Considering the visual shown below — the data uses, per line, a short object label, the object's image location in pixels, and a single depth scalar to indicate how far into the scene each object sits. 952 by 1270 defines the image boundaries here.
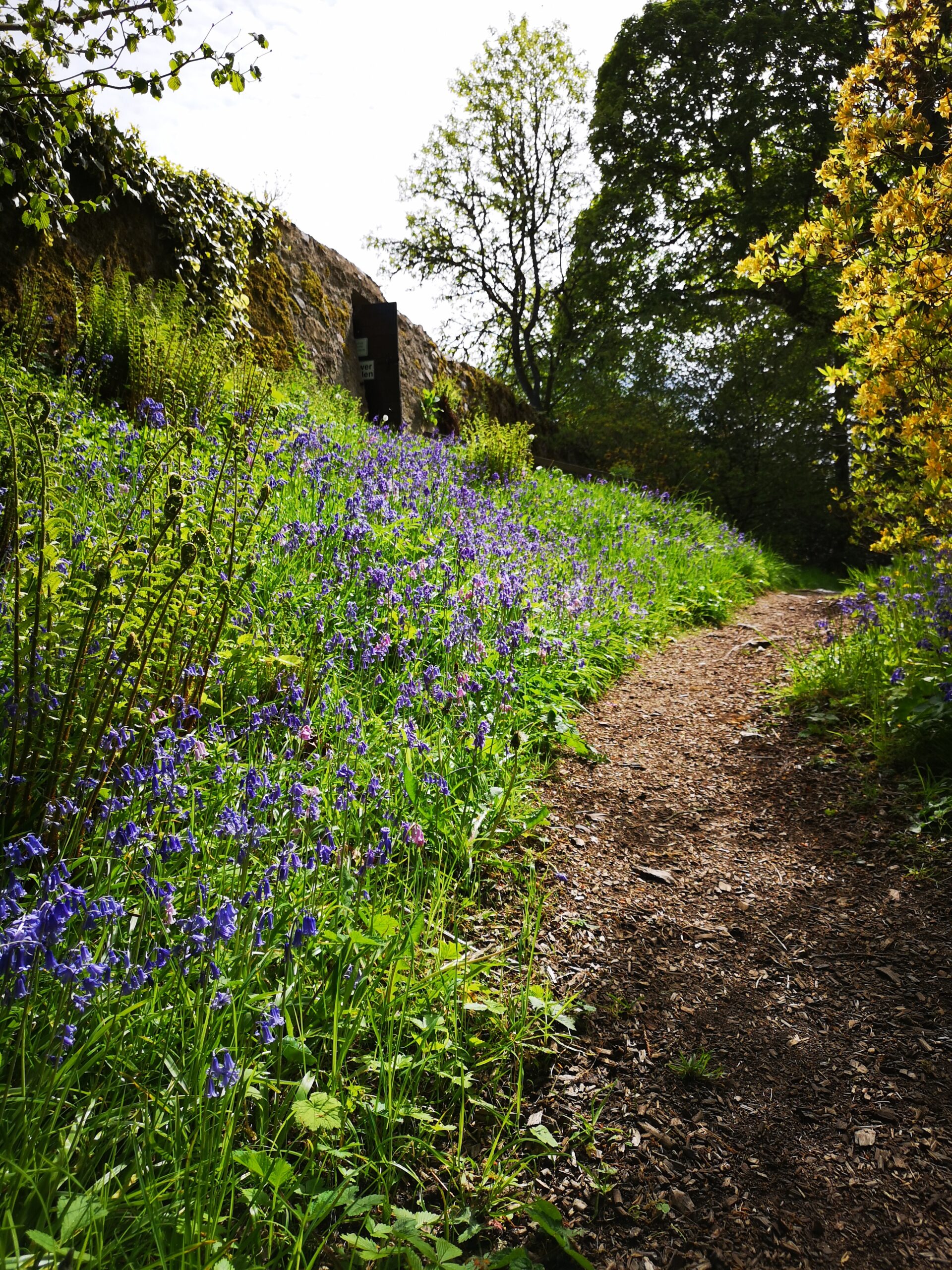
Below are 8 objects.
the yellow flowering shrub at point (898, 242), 3.43
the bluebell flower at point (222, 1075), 1.31
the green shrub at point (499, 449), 8.17
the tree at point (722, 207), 13.81
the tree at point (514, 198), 19.69
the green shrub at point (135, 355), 5.14
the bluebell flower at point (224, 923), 1.45
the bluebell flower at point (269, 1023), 1.46
